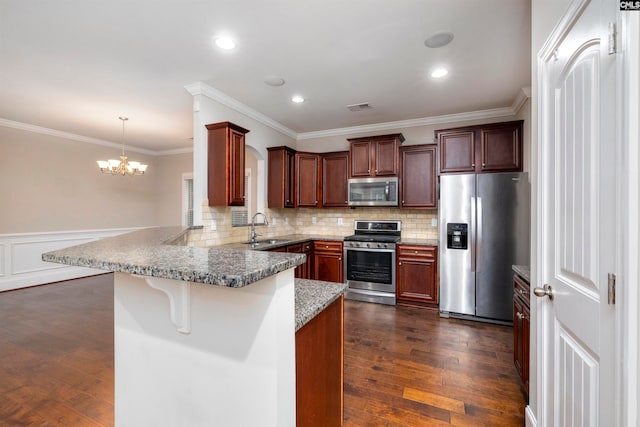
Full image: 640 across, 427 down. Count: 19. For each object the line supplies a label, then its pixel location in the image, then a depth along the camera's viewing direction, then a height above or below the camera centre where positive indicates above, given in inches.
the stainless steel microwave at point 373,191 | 164.1 +13.6
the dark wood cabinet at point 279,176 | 177.8 +24.5
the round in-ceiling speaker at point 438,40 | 92.7 +59.5
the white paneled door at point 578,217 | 35.1 -0.5
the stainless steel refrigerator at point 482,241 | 127.0 -12.7
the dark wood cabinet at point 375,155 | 164.1 +35.4
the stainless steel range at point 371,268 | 156.5 -31.0
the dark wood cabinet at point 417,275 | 148.3 -33.4
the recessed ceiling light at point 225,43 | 94.6 +59.5
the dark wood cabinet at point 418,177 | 157.2 +21.3
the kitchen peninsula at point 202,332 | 34.4 -17.3
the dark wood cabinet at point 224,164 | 130.4 +23.9
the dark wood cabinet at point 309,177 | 187.6 +24.9
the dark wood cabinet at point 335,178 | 181.9 +23.5
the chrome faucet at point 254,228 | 154.4 -8.2
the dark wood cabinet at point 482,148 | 137.3 +33.7
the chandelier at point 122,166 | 184.7 +32.9
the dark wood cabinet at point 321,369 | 45.3 -28.6
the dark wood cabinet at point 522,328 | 71.2 -31.2
